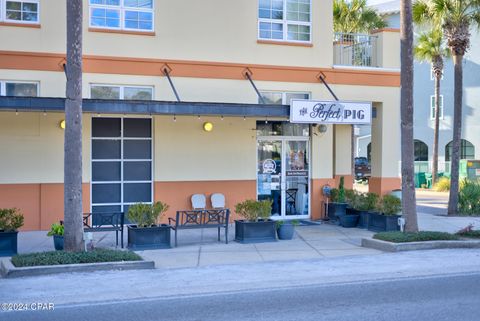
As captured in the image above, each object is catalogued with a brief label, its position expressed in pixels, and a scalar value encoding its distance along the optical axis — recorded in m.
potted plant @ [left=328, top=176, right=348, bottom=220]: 17.05
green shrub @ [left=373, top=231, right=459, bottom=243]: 12.96
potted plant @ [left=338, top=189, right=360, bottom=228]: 16.69
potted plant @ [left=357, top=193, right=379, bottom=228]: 16.31
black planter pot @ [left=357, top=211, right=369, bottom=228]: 16.33
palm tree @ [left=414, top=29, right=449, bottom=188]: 30.52
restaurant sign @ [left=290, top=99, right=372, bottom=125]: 15.40
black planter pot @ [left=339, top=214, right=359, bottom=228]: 16.67
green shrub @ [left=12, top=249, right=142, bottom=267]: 10.32
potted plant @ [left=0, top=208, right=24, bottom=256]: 11.84
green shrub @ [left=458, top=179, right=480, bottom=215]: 19.50
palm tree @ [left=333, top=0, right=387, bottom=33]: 27.50
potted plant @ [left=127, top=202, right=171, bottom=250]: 12.62
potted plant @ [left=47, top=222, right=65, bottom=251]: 11.93
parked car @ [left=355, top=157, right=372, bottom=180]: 38.88
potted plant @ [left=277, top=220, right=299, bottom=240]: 14.16
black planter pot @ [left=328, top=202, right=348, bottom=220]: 17.03
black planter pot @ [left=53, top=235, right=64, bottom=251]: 11.91
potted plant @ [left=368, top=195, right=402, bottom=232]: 15.28
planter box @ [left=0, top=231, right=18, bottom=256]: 11.81
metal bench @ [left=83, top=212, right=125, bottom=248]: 12.78
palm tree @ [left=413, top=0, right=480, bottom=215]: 19.12
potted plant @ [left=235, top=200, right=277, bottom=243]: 13.59
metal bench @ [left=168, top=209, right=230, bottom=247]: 13.22
